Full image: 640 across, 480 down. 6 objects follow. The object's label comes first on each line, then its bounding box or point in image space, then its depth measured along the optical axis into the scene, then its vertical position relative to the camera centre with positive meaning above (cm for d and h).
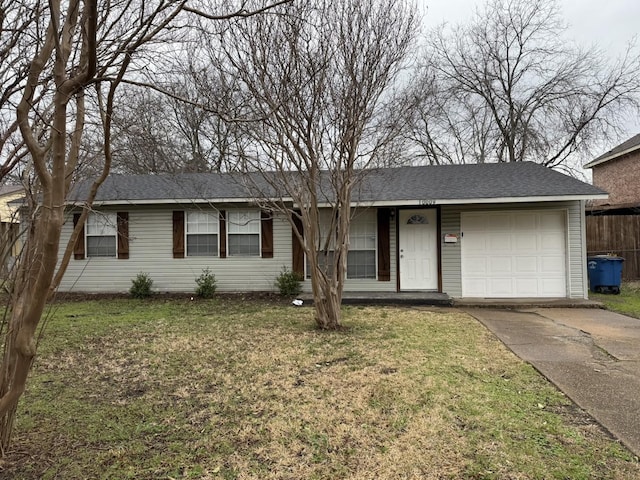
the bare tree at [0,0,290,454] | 228 +32
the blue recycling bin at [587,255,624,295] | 1095 -67
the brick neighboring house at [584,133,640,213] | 1789 +319
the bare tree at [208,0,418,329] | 582 +222
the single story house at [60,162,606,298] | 970 +36
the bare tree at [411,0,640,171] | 1836 +624
